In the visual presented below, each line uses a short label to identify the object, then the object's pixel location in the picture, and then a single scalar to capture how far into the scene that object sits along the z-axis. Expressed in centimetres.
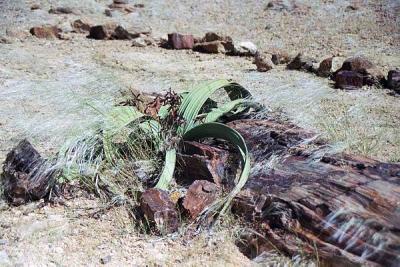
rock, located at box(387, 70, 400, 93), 429
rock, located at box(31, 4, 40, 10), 712
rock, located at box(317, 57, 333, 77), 480
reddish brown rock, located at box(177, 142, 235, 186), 256
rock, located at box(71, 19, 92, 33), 646
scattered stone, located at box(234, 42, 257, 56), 566
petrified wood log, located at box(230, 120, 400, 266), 187
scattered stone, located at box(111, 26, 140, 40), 625
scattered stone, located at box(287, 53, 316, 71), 499
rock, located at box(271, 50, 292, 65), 528
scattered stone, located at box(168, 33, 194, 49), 589
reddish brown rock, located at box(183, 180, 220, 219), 235
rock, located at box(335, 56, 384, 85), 445
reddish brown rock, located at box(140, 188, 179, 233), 229
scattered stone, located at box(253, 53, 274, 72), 503
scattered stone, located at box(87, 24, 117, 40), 618
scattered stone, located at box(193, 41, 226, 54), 570
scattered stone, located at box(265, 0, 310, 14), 704
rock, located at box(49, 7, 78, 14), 710
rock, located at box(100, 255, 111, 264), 217
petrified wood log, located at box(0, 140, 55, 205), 257
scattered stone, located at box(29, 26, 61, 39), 611
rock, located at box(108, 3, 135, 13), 738
